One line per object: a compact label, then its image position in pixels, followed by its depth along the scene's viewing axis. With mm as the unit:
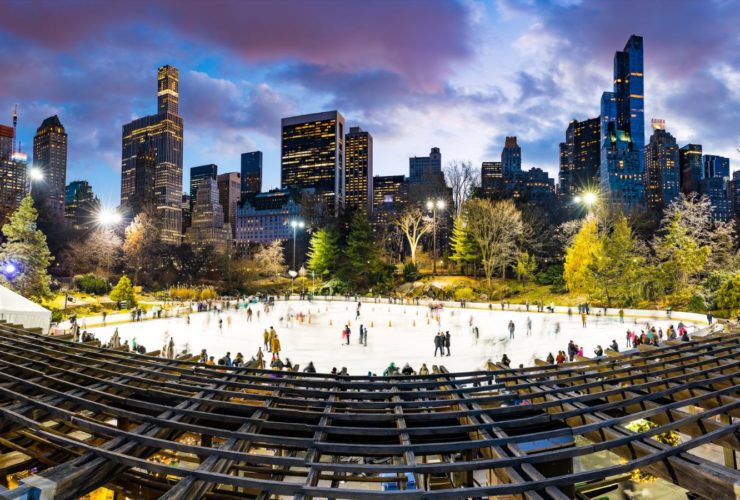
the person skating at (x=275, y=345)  15789
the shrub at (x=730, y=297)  22891
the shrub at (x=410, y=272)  51188
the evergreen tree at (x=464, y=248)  49656
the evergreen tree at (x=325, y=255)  57125
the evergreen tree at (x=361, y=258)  53281
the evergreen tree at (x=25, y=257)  29391
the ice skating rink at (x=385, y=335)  17109
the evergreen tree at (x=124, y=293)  32812
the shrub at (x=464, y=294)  41781
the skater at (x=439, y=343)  17258
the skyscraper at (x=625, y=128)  108500
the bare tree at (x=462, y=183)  56094
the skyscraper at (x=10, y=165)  121681
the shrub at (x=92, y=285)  38438
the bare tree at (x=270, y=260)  63156
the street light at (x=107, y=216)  40197
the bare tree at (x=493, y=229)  45600
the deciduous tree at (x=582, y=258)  35219
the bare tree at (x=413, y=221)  53588
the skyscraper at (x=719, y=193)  102250
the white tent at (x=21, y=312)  15273
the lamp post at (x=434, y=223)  52562
